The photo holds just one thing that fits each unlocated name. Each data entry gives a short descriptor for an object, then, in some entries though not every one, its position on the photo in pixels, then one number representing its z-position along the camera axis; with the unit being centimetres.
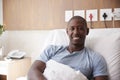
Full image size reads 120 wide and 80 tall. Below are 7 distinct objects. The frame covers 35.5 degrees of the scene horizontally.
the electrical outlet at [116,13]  203
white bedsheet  135
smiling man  144
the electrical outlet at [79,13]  218
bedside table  211
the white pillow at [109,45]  146
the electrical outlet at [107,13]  207
